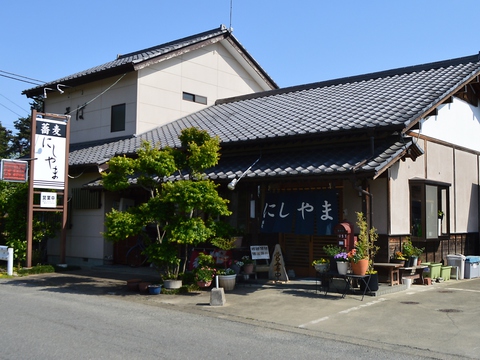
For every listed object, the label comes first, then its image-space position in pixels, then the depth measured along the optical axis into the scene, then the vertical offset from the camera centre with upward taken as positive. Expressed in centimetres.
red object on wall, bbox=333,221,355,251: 1155 -36
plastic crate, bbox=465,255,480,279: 1504 -134
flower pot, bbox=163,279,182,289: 1236 -166
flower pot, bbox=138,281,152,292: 1227 -173
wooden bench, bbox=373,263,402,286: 1196 -119
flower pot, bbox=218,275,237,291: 1238 -158
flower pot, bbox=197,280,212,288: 1234 -163
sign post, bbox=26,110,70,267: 1617 +166
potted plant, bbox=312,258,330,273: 1183 -109
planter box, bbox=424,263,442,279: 1360 -137
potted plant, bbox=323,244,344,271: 1144 -78
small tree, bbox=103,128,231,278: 1194 +42
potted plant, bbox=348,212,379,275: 1097 -70
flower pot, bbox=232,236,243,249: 1416 -69
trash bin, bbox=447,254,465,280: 1481 -121
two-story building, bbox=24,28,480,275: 1255 +152
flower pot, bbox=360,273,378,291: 1118 -141
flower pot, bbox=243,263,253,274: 1339 -134
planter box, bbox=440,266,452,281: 1428 -148
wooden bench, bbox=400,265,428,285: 1264 -134
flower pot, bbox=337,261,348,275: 1116 -106
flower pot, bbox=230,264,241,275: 1345 -136
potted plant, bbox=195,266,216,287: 1228 -145
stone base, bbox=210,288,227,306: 1054 -169
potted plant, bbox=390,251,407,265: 1240 -94
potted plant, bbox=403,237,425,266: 1270 -83
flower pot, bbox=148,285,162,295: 1206 -176
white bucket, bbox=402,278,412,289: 1232 -149
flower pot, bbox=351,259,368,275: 1091 -102
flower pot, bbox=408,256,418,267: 1267 -103
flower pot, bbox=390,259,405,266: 1228 -102
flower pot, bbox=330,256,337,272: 1141 -102
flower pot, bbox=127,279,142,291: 1257 -171
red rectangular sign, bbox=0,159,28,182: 1627 +144
